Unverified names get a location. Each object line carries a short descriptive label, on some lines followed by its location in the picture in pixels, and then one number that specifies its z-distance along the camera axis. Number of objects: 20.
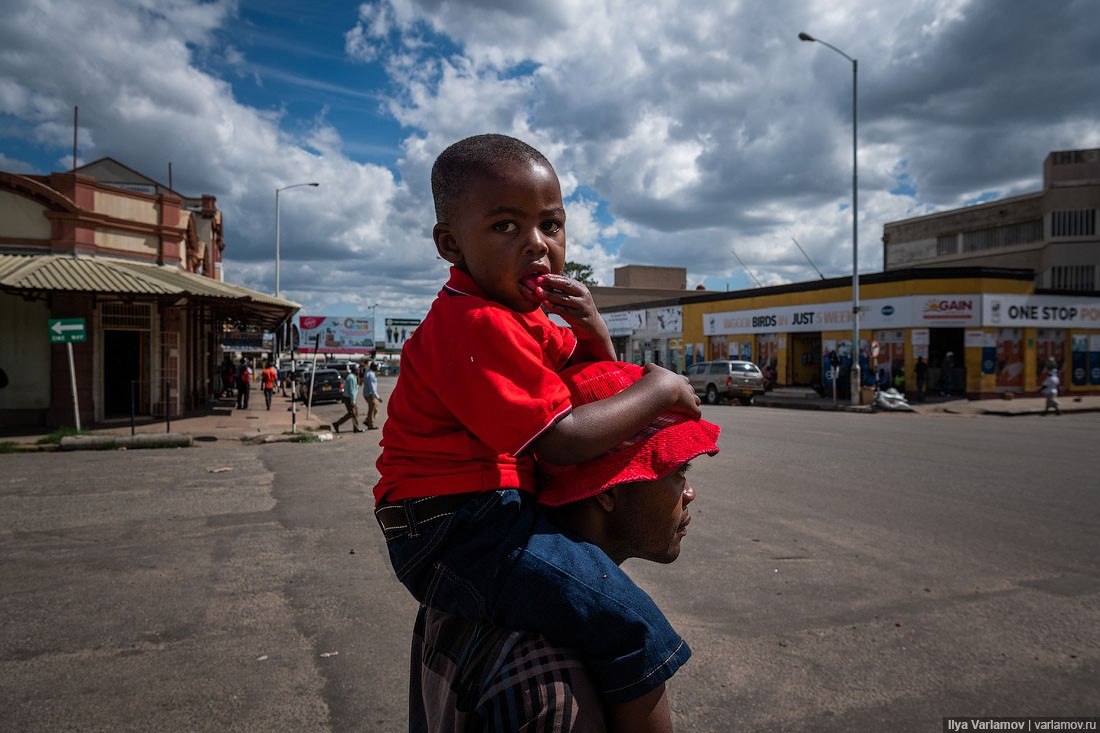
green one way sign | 14.48
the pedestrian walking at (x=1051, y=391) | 21.97
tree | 69.68
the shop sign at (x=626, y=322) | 45.47
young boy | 1.30
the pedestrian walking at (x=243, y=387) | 24.94
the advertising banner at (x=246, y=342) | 55.94
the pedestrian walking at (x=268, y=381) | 26.22
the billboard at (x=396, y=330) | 77.88
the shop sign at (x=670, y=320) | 41.84
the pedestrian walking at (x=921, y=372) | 26.83
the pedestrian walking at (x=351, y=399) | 17.75
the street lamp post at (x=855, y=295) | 25.48
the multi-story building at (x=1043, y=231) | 38.16
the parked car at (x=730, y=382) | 27.00
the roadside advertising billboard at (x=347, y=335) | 65.25
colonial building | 16.52
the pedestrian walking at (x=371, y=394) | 18.84
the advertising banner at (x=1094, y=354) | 28.88
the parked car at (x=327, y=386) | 30.06
